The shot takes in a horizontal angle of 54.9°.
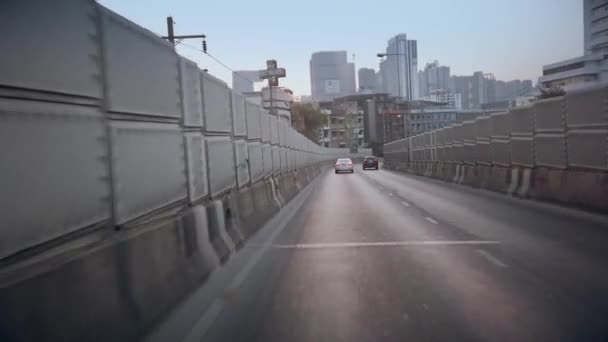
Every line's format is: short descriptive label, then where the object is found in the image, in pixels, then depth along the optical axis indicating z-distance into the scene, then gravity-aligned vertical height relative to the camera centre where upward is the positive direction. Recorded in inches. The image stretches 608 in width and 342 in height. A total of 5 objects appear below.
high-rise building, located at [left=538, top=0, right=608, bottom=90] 2942.9 +489.7
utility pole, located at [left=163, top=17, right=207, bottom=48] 1387.8 +287.5
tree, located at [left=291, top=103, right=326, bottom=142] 4957.2 +235.6
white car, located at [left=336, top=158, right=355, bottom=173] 2348.1 -91.1
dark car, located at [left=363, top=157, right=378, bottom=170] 2792.8 -99.6
